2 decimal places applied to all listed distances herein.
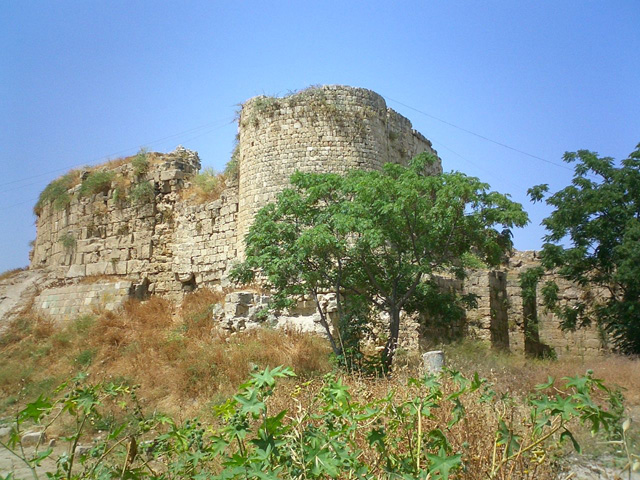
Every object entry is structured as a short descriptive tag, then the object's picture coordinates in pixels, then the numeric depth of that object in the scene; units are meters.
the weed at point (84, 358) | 12.85
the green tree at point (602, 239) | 12.96
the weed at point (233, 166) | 16.80
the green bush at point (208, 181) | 17.27
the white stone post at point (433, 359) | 7.90
